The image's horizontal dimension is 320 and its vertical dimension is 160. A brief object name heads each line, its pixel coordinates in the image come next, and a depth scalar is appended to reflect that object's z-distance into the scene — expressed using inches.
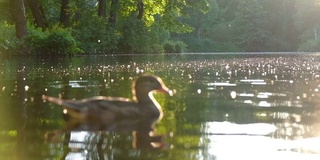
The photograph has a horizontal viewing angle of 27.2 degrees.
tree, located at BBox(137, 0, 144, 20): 2320.7
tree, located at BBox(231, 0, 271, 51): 3802.9
